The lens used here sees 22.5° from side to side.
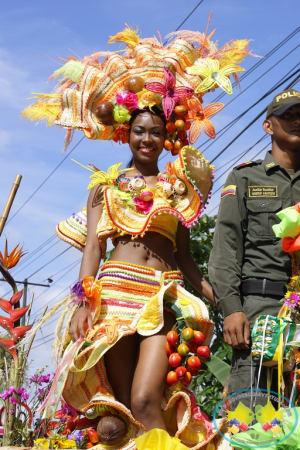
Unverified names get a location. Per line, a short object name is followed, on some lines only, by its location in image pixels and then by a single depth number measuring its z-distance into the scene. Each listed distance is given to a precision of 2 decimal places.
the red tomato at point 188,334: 4.33
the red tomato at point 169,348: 4.28
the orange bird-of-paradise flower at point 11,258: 6.64
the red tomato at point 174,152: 4.93
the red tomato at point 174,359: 4.23
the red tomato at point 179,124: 4.84
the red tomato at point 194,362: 4.29
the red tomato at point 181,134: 4.93
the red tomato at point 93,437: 4.42
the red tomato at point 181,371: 4.25
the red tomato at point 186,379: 4.31
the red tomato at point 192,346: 4.37
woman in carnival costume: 4.29
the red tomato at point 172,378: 4.24
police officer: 3.81
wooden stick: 6.77
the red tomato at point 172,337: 4.28
